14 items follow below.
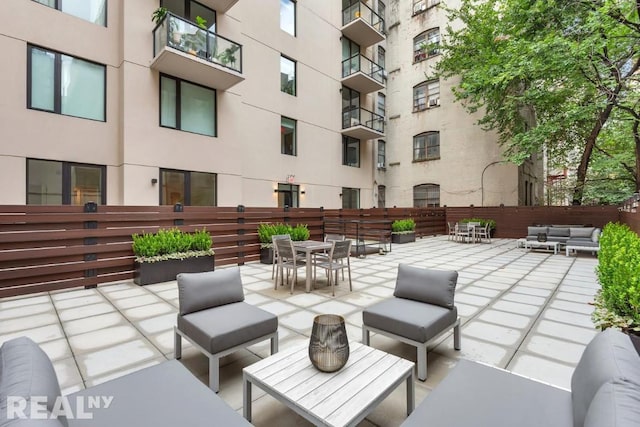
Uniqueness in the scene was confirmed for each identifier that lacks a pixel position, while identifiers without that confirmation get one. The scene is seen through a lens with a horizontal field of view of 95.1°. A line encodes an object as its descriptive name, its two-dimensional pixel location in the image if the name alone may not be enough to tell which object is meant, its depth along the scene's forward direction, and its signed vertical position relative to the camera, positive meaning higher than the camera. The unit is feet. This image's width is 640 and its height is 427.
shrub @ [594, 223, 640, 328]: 7.73 -2.20
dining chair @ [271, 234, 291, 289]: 18.06 -1.56
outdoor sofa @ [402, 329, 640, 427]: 3.34 -3.22
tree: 26.61 +16.14
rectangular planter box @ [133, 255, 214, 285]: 18.35 -3.63
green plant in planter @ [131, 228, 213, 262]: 18.81 -2.06
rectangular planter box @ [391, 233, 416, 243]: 40.09 -3.46
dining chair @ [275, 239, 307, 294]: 16.61 -2.34
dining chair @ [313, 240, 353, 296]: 16.35 -2.46
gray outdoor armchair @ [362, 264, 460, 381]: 8.28 -3.10
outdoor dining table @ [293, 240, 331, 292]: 16.48 -2.03
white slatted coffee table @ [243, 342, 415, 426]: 4.96 -3.29
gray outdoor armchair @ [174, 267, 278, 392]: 7.74 -3.07
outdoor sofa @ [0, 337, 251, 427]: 3.44 -3.18
